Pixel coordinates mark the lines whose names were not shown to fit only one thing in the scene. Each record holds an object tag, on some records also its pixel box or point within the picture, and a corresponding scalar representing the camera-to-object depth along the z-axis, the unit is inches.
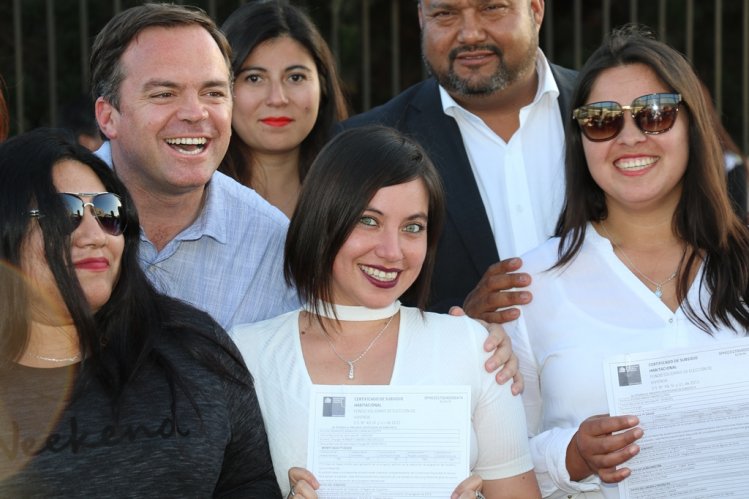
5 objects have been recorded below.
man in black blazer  196.4
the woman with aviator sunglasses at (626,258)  140.7
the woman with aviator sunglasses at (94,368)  120.2
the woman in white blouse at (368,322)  132.6
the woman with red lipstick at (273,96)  206.1
